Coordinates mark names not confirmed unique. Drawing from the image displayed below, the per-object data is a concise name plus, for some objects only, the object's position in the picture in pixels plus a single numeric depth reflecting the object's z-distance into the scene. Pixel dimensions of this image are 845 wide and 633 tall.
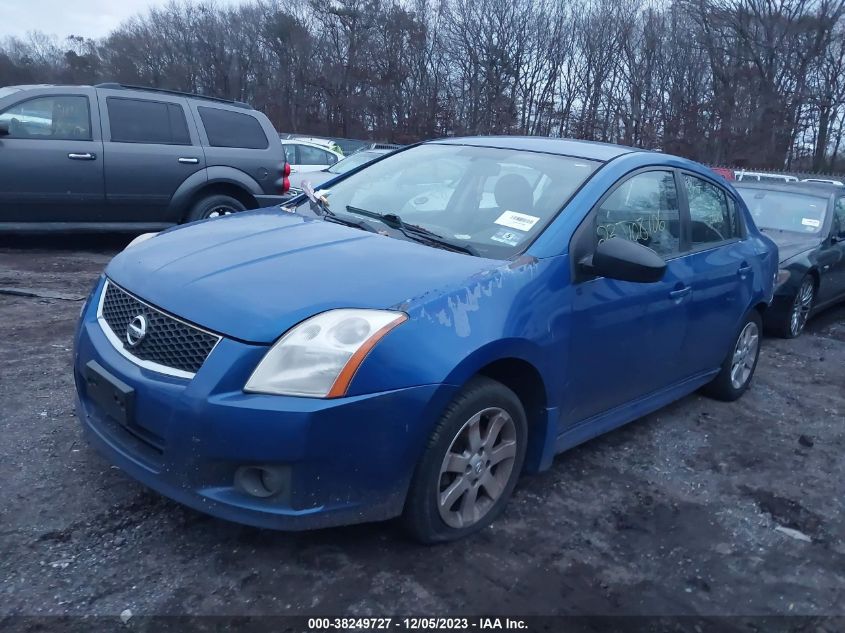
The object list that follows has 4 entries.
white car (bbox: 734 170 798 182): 17.32
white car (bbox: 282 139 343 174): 14.54
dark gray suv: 8.02
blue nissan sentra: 2.71
